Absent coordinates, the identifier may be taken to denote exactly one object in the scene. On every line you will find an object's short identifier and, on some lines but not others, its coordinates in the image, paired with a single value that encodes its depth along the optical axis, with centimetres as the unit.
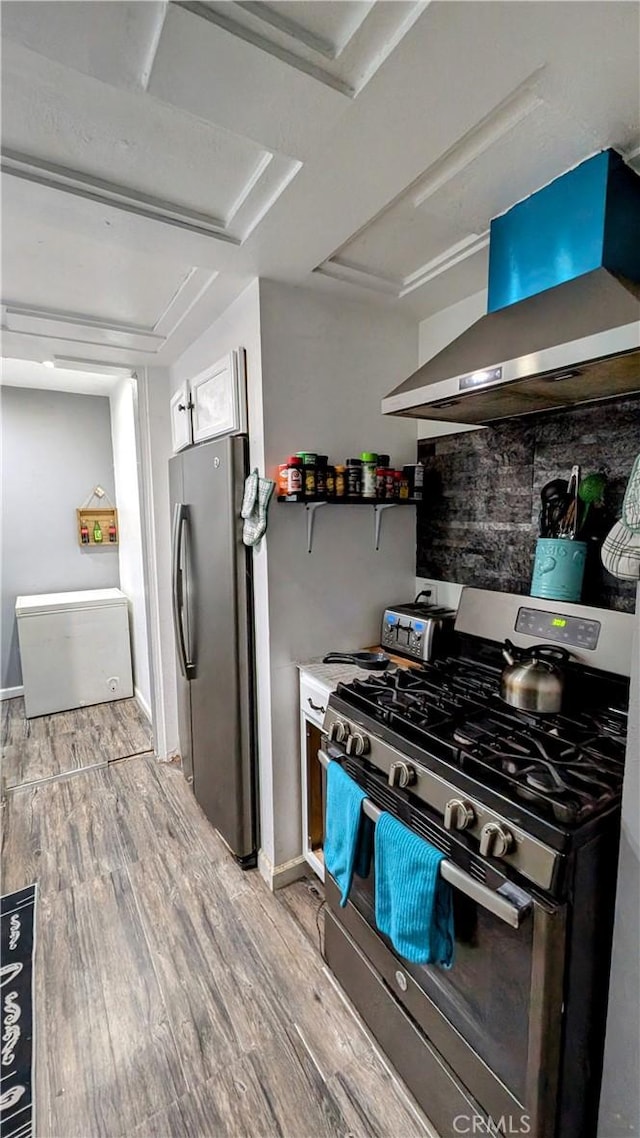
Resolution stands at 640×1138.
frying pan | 184
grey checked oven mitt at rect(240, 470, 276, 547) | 175
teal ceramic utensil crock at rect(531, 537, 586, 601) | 148
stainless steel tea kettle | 128
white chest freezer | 354
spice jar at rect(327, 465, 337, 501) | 178
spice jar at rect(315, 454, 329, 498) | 174
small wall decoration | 412
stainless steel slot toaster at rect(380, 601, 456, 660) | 184
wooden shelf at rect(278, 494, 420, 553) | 179
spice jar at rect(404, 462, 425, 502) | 201
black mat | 125
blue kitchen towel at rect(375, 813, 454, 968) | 104
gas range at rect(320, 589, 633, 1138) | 89
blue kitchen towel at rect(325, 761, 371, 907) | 127
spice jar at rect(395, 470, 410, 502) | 196
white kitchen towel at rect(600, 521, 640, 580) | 119
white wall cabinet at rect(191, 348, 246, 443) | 185
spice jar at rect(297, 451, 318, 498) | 172
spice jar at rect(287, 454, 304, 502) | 169
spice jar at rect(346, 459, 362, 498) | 183
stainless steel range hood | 104
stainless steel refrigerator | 188
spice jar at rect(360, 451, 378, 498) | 185
